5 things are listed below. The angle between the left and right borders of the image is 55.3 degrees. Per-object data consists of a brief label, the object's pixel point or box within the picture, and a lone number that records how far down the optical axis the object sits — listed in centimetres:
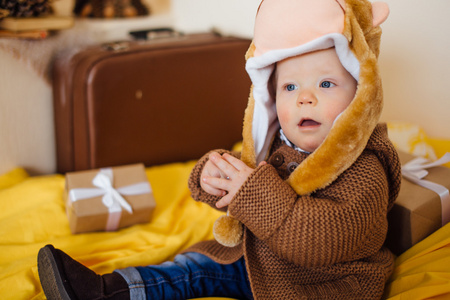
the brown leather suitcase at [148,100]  132
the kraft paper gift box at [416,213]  90
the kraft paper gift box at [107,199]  110
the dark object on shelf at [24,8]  138
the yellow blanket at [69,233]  96
